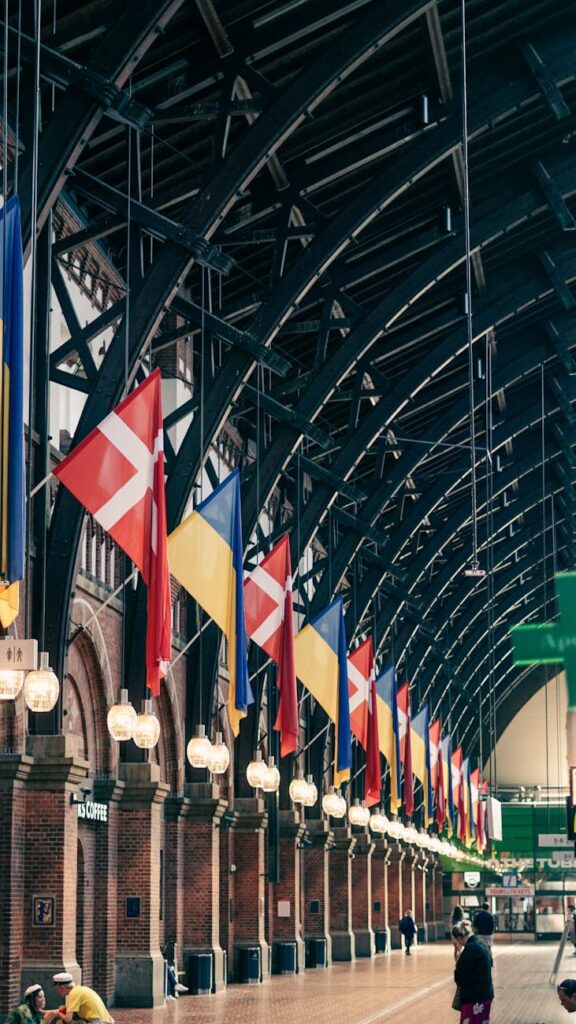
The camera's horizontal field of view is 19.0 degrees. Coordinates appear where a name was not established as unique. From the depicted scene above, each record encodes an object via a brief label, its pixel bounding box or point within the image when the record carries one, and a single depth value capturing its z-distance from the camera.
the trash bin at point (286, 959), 39.66
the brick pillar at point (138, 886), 27.19
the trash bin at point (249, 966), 35.31
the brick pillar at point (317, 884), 44.19
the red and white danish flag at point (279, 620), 25.84
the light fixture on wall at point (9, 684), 16.88
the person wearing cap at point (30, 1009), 16.08
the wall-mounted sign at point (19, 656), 16.94
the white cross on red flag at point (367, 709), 32.66
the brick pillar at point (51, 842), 22.30
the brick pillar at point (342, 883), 48.72
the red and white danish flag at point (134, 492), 18.17
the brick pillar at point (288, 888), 40.16
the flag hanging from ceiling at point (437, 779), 49.19
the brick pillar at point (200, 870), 31.78
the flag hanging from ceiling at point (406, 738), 39.88
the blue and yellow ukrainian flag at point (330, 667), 29.06
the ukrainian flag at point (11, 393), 14.83
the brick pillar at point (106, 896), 26.73
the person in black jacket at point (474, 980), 16.03
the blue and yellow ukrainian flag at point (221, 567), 21.69
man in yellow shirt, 16.64
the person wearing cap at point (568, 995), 11.80
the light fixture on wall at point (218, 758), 26.62
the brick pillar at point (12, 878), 21.81
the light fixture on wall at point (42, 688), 18.27
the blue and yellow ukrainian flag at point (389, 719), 36.56
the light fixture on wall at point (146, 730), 23.16
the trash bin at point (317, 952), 43.60
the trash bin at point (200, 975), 31.19
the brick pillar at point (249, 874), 35.78
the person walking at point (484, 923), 18.40
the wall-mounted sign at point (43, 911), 22.33
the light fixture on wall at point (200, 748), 26.14
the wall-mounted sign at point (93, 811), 25.58
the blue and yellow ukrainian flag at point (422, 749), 42.97
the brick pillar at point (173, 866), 31.28
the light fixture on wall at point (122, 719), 22.23
